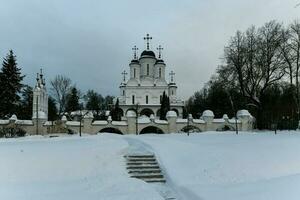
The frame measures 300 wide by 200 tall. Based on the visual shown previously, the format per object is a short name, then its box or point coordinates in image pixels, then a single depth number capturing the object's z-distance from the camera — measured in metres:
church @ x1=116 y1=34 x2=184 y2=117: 49.14
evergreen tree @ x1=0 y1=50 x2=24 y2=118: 30.39
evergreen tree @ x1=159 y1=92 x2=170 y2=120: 36.07
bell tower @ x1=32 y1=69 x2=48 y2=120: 29.64
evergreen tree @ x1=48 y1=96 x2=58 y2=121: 39.01
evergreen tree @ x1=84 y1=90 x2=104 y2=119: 41.41
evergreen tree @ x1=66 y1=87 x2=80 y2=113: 38.60
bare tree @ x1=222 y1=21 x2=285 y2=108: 23.91
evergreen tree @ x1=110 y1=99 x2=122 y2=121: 36.34
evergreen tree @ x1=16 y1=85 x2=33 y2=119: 34.11
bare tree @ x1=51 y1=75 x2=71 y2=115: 37.47
